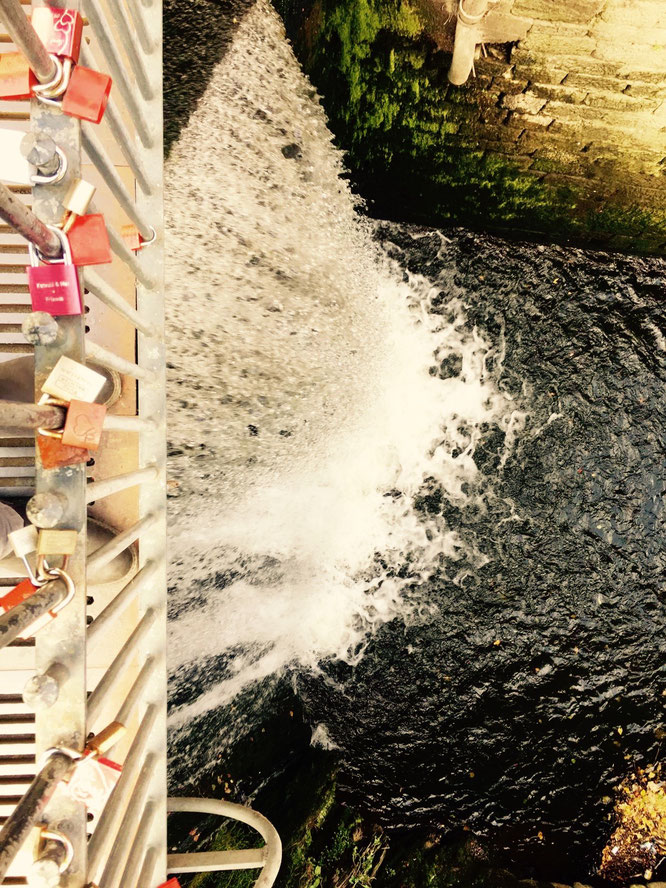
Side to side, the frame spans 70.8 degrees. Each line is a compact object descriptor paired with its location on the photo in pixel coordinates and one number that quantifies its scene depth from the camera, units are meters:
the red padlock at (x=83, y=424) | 1.05
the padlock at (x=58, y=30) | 1.02
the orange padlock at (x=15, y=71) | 1.02
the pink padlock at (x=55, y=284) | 1.05
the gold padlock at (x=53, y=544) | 1.04
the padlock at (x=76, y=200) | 1.04
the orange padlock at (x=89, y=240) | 1.05
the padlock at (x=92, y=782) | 1.00
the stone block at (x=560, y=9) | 2.52
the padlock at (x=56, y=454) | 1.07
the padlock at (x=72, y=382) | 1.04
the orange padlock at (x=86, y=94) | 1.02
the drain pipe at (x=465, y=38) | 2.46
